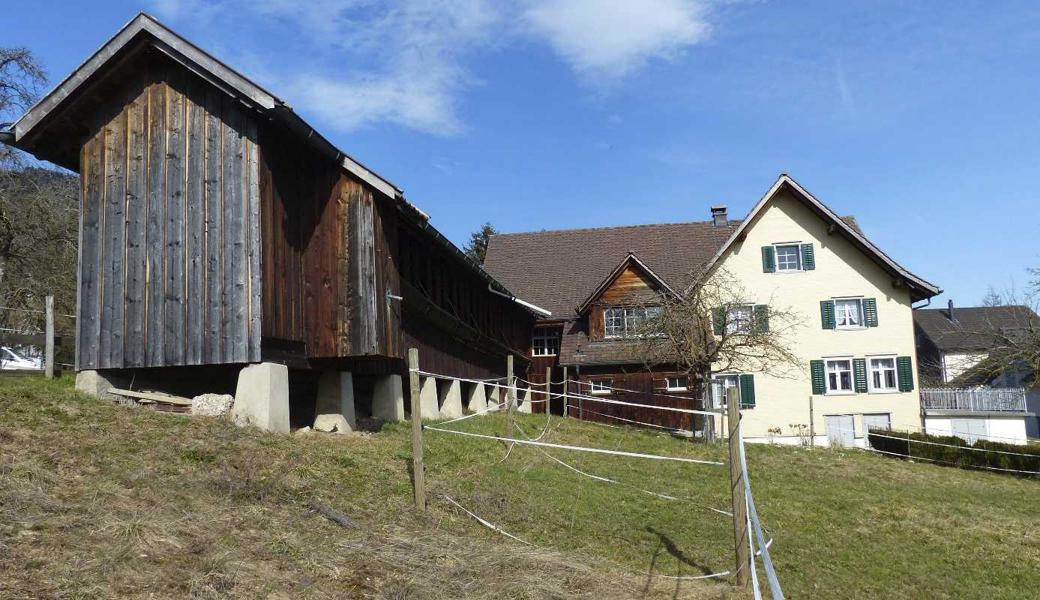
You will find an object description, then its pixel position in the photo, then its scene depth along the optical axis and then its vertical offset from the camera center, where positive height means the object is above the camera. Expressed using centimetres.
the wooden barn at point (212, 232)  1324 +274
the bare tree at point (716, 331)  2389 +157
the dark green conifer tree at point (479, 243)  6019 +1047
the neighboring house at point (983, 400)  3572 -115
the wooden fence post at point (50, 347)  1501 +99
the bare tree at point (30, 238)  2369 +480
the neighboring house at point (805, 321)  2981 +217
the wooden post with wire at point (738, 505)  836 -120
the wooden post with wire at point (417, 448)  1016 -67
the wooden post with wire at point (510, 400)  1525 -19
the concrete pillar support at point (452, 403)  2105 -29
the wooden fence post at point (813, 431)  2725 -168
